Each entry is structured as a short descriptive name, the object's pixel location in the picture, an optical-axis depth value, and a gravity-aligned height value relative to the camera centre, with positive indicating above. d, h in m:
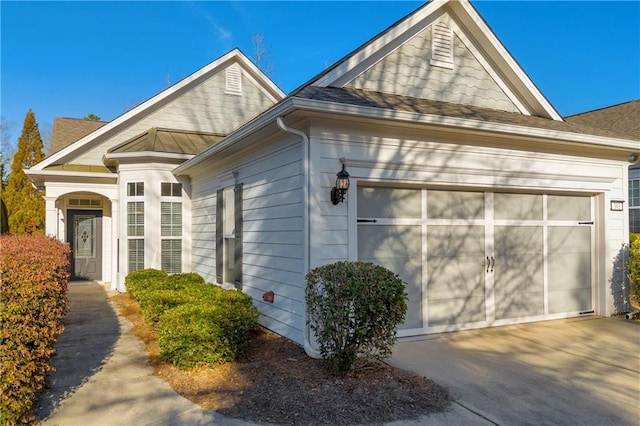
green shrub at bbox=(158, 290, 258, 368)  4.84 -1.31
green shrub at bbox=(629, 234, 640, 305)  7.32 -0.85
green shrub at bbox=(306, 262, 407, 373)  4.18 -0.89
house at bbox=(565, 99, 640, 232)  12.94 +3.12
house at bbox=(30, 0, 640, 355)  5.53 +0.45
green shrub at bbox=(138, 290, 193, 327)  6.57 -1.26
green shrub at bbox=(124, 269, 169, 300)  8.28 -1.22
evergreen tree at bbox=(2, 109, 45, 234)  17.86 +1.24
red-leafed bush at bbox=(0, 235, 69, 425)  3.12 -0.81
